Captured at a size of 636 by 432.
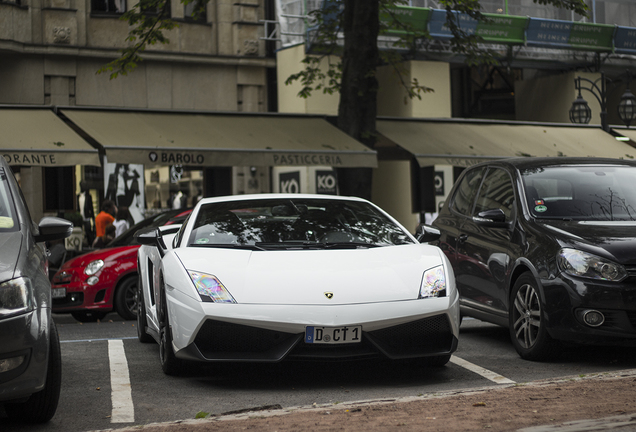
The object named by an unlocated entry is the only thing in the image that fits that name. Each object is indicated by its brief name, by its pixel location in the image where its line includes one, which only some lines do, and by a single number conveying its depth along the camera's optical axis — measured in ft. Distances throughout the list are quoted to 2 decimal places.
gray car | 15.26
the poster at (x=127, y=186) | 68.54
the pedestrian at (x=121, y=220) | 51.24
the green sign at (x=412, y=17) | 70.59
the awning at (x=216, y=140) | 52.75
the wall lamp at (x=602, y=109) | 76.33
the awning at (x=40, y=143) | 48.75
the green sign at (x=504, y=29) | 77.92
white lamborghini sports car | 19.53
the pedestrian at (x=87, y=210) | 67.77
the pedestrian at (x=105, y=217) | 53.11
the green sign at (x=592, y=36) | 82.84
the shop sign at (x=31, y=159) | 48.19
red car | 38.86
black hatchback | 21.93
